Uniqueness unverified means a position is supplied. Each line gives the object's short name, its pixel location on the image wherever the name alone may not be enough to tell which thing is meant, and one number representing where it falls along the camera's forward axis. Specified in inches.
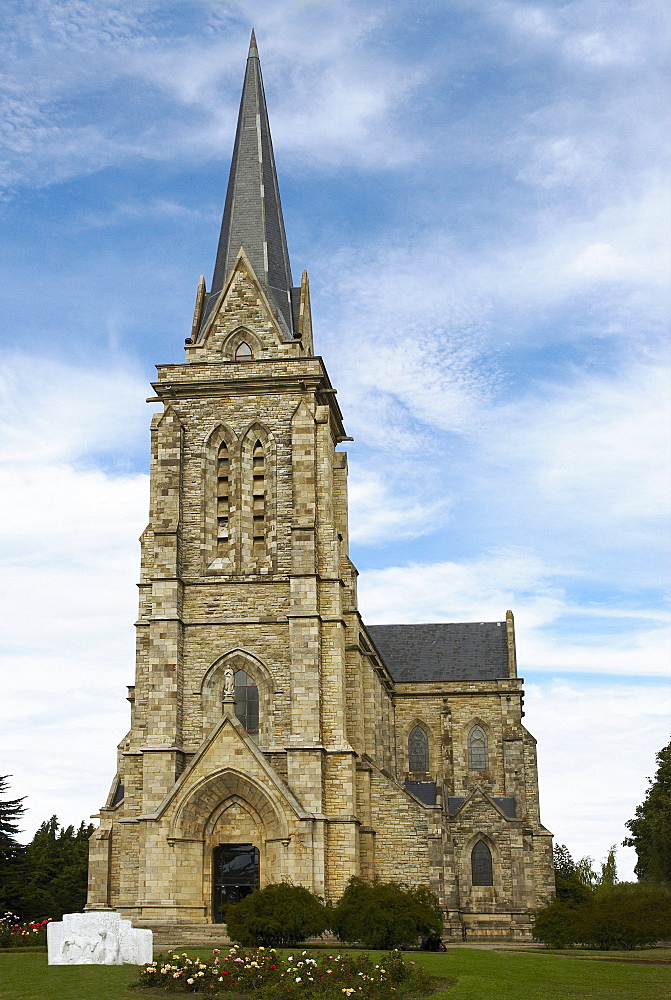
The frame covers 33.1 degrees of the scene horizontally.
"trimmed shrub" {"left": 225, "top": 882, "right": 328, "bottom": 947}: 1040.8
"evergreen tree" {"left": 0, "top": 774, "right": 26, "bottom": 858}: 1510.8
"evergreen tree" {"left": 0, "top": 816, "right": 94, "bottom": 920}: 1453.0
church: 1343.5
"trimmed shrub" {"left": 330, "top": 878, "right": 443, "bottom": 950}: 1072.2
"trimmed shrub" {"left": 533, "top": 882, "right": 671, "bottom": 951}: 1163.9
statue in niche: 1381.6
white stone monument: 813.2
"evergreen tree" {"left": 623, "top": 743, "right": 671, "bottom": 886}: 1720.0
